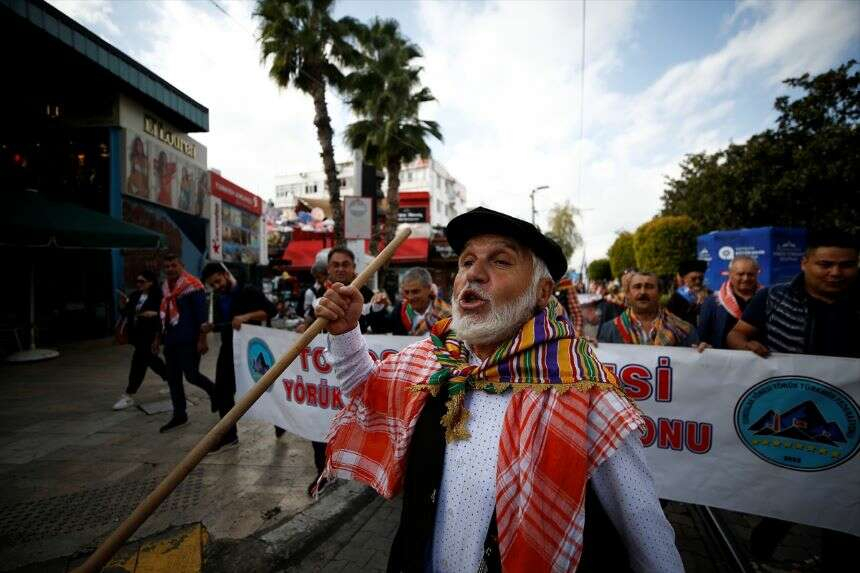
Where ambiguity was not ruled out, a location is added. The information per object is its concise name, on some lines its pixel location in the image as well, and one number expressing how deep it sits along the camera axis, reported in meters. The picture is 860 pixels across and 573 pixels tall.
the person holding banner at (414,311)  4.08
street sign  7.84
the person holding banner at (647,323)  3.57
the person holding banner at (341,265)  3.99
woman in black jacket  5.38
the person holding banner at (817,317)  2.46
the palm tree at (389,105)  15.88
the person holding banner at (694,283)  5.50
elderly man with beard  1.22
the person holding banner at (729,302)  3.82
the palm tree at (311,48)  12.83
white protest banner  2.38
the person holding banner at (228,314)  4.36
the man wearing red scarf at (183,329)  4.62
